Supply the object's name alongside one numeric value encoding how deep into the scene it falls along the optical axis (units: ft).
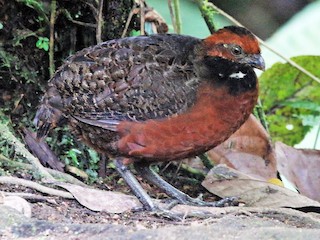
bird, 27.40
